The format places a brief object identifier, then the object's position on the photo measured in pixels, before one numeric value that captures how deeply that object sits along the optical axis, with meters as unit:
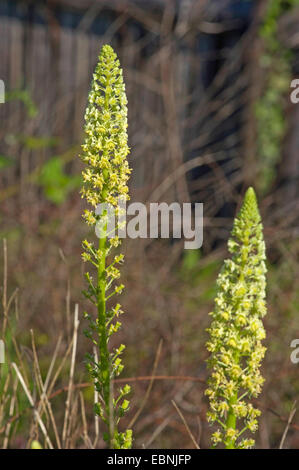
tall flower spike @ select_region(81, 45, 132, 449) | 1.73
